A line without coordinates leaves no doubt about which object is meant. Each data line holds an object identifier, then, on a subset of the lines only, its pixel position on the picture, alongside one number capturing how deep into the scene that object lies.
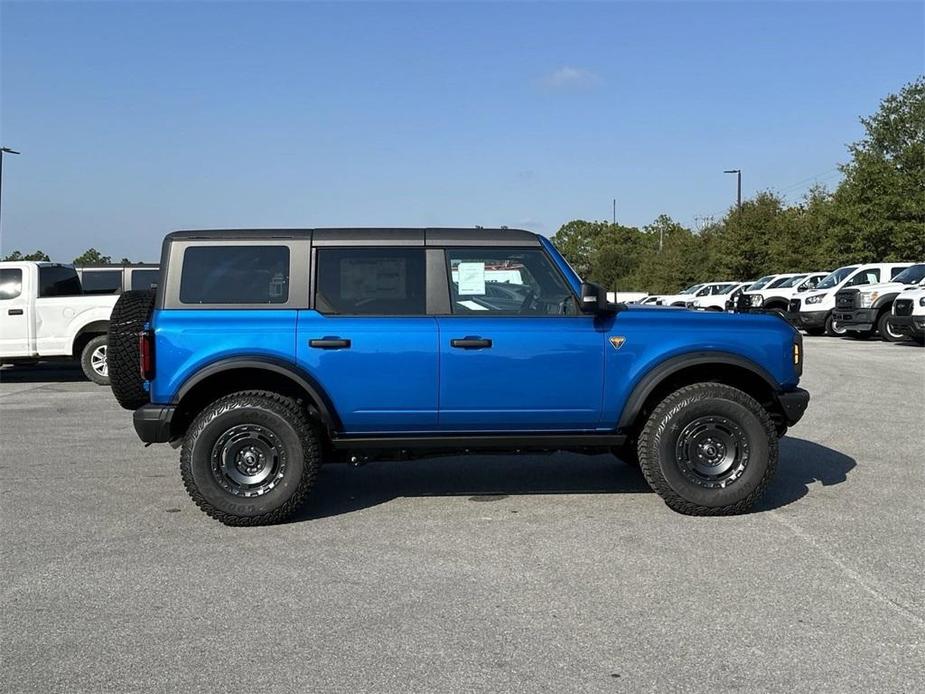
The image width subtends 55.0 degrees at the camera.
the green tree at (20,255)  59.37
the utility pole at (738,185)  51.19
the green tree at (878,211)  33.00
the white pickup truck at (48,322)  13.23
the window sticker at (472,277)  5.82
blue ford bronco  5.54
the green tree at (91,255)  81.31
